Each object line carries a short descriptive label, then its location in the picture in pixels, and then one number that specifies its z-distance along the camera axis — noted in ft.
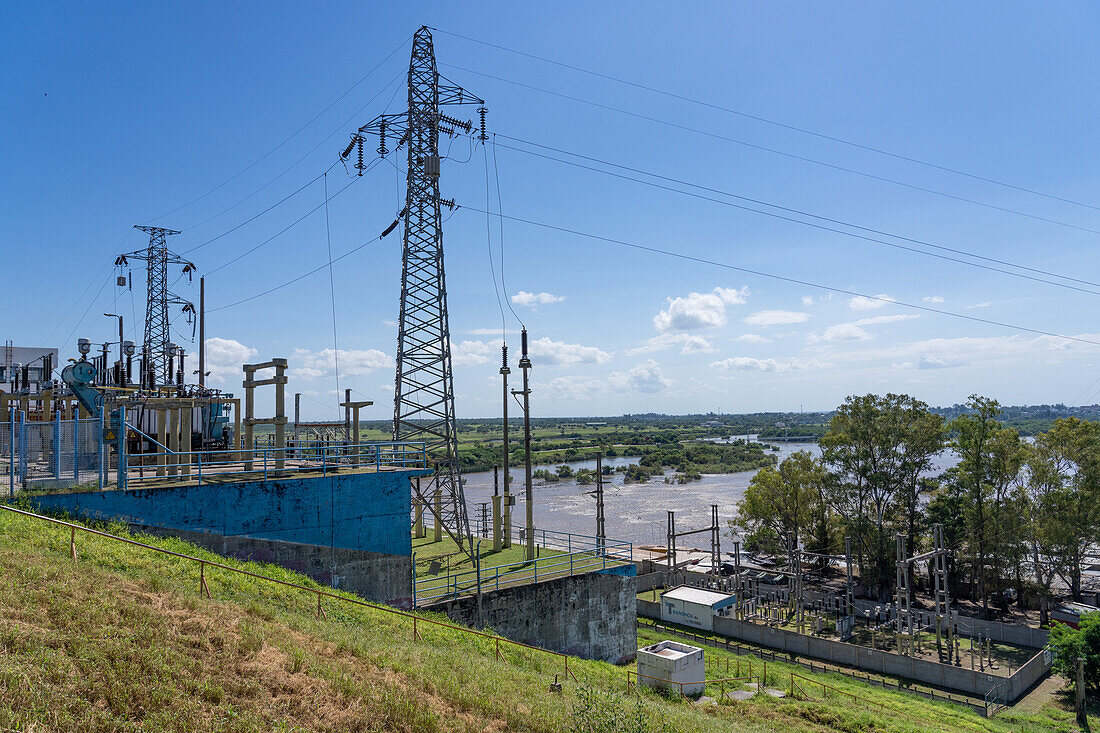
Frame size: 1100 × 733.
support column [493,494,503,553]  77.36
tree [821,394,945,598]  123.95
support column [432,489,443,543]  72.96
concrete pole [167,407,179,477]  65.62
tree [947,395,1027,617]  112.78
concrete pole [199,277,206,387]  108.39
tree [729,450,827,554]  132.16
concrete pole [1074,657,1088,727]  67.18
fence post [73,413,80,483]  42.42
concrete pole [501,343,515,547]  79.00
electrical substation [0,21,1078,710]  44.52
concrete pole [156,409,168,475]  60.26
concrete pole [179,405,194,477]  56.28
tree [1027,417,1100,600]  109.50
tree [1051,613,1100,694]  72.33
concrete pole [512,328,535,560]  82.44
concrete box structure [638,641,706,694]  48.91
